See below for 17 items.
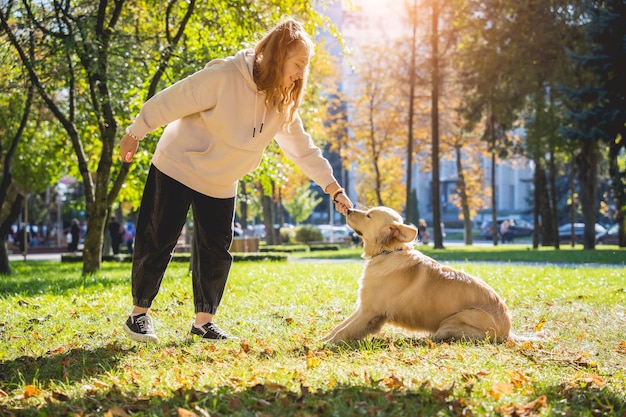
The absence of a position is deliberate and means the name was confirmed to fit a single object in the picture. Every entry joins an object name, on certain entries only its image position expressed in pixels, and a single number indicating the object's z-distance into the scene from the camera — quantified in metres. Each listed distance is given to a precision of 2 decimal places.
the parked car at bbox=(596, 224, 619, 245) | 38.64
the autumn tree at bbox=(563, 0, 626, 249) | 22.11
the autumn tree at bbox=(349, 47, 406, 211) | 35.34
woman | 4.89
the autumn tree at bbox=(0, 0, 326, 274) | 11.38
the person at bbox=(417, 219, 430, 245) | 39.77
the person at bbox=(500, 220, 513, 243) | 45.50
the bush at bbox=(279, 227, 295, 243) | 40.20
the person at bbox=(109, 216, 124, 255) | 29.53
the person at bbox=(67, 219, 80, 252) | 31.53
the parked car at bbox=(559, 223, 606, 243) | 45.82
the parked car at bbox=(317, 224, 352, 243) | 49.91
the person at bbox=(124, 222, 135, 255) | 38.10
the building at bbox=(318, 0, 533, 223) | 80.44
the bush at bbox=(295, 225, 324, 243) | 39.38
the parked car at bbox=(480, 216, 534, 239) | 51.44
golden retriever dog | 5.29
